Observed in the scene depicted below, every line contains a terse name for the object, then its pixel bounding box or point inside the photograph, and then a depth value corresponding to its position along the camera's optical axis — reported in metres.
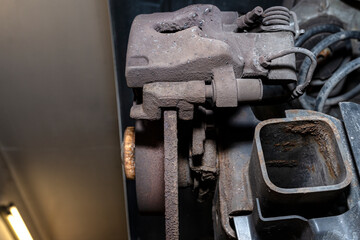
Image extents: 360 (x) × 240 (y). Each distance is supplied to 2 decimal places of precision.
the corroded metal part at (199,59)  0.31
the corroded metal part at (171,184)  0.31
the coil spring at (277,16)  0.35
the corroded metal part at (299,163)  0.29
